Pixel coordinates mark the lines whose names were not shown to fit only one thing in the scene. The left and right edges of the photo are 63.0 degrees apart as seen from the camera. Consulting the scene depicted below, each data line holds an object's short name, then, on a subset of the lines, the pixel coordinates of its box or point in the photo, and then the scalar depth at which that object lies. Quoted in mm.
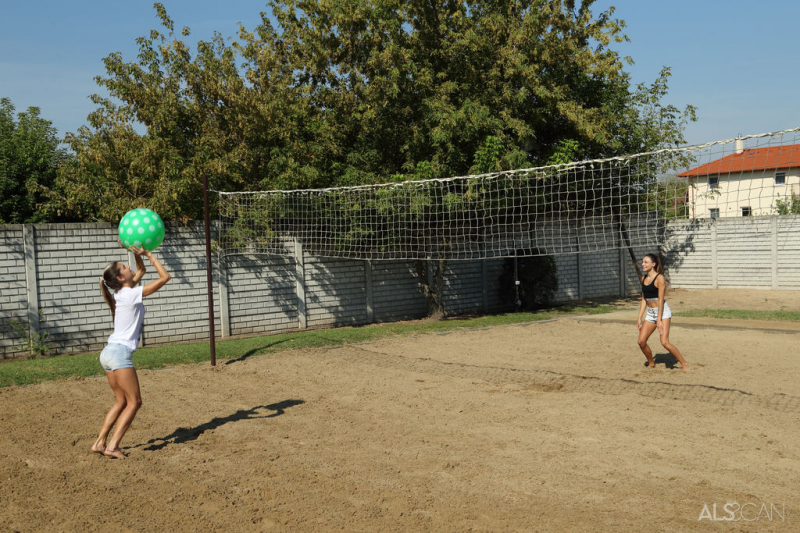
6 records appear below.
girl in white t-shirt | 5680
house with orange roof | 29922
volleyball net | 12867
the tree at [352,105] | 12742
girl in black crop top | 8945
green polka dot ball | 6035
